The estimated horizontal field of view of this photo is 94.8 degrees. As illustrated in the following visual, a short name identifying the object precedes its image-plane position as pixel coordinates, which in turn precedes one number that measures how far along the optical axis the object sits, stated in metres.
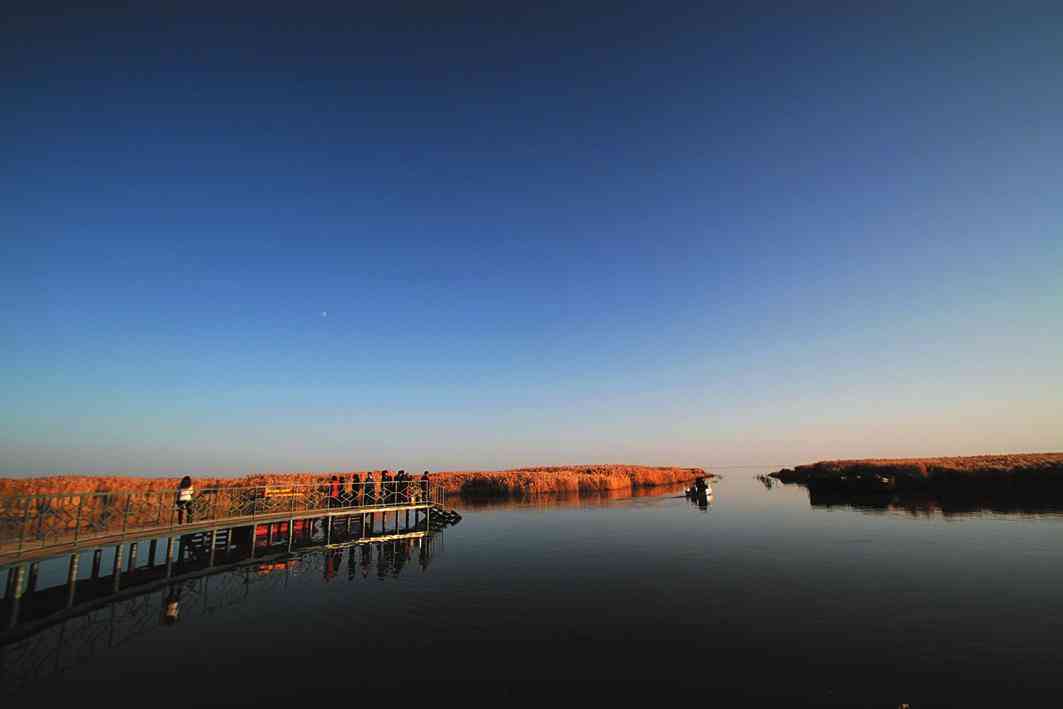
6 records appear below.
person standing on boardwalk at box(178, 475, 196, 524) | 26.72
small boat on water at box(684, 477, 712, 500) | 68.88
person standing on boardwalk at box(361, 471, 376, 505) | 40.82
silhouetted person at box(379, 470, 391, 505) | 42.28
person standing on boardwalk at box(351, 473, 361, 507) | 39.87
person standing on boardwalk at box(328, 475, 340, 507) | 38.03
